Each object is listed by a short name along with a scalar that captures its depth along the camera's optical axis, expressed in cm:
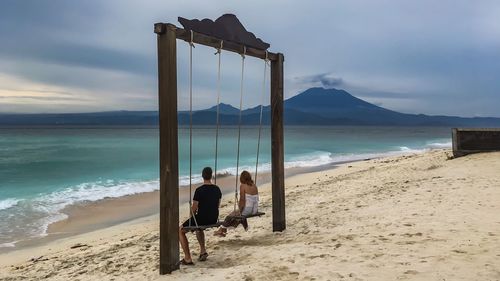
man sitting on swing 620
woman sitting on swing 707
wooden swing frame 570
